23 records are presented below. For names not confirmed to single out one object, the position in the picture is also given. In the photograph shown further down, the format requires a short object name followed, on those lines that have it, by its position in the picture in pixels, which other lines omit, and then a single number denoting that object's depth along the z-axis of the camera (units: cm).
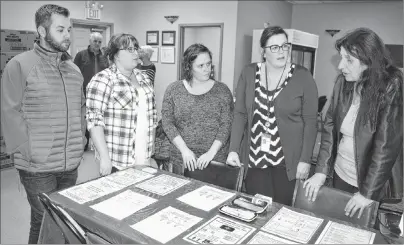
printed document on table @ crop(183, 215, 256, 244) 127
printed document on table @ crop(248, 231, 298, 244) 128
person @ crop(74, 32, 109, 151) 468
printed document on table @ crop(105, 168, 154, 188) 185
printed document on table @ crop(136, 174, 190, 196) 176
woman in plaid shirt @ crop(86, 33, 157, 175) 204
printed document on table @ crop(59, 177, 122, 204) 164
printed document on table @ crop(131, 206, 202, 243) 131
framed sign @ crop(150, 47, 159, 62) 627
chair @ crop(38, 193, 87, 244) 134
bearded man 183
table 132
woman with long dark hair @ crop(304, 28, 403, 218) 163
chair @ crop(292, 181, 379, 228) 161
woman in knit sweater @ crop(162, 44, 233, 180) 225
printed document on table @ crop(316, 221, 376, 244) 131
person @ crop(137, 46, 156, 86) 414
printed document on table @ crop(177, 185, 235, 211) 160
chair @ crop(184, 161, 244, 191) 205
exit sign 568
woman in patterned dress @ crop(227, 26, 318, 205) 202
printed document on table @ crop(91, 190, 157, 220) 149
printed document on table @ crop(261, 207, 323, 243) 133
